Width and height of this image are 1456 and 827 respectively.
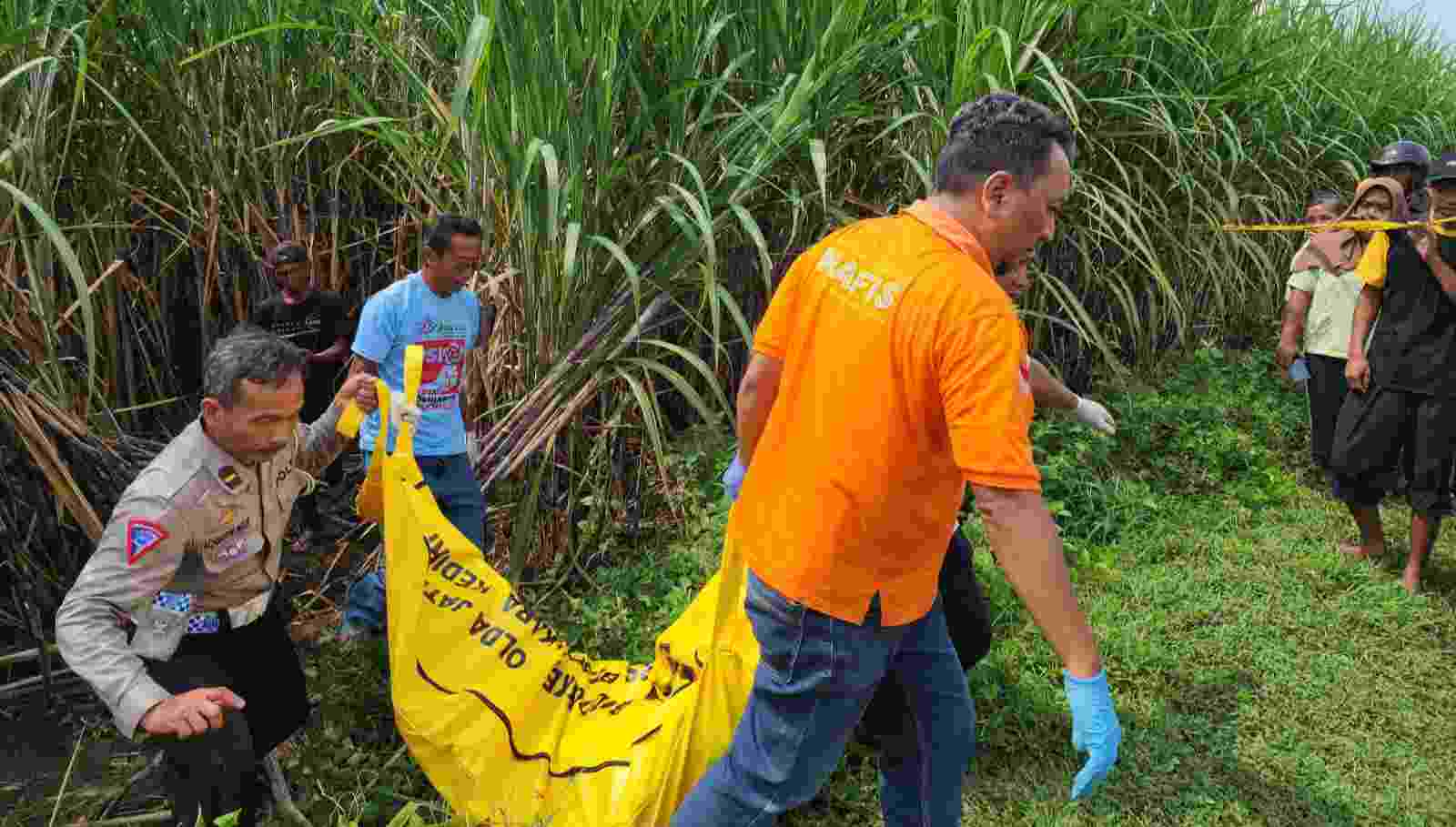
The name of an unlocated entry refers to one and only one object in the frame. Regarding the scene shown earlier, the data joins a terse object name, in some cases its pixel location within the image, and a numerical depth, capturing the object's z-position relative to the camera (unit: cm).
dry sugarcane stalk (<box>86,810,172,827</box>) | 236
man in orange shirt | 161
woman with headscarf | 458
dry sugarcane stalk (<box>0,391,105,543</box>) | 237
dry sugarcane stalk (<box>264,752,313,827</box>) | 233
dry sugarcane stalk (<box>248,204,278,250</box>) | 375
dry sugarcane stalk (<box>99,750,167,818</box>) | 251
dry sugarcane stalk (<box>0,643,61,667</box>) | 264
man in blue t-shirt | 312
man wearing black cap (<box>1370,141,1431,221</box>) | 475
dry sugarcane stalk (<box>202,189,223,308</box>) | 358
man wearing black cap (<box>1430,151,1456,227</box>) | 394
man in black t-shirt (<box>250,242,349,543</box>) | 375
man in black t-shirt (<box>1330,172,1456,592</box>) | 400
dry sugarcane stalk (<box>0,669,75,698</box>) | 266
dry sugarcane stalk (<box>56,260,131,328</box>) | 264
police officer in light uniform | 179
